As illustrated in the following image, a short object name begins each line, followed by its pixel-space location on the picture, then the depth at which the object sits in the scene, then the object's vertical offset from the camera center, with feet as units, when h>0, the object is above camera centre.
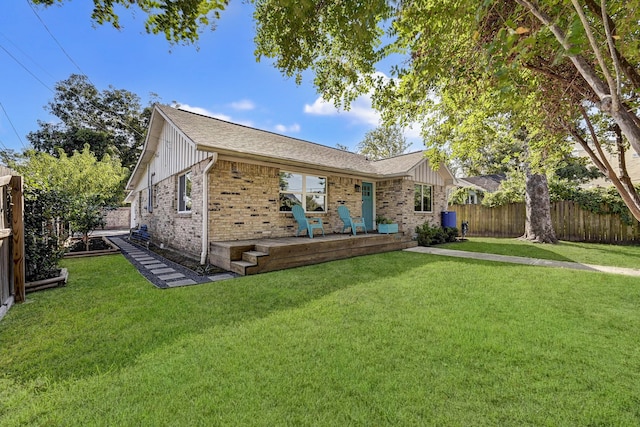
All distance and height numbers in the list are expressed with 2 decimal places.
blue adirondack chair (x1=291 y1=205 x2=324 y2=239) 26.02 -0.71
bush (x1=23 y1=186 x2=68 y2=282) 15.14 -1.33
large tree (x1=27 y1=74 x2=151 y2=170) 78.89 +30.64
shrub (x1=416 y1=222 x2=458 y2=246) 34.35 -2.93
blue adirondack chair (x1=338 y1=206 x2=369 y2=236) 29.94 -0.50
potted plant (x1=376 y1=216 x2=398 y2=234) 33.14 -1.86
